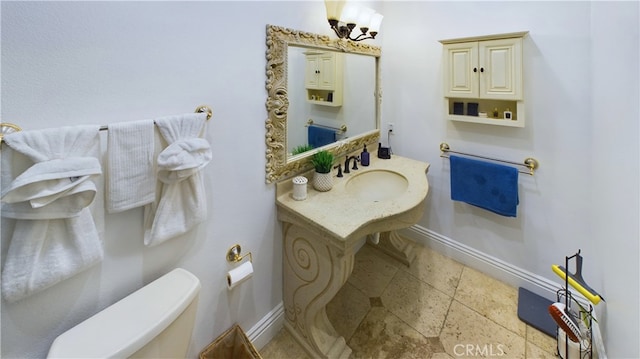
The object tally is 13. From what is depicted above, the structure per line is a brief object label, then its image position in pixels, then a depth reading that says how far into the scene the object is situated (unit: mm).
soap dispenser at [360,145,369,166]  1930
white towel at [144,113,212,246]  882
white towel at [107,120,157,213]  800
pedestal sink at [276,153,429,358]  1221
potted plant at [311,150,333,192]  1492
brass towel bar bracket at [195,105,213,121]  1016
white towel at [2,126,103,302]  638
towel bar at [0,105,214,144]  649
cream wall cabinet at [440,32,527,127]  1545
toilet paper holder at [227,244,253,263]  1256
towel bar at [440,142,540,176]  1642
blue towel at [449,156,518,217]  1688
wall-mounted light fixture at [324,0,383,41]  1421
